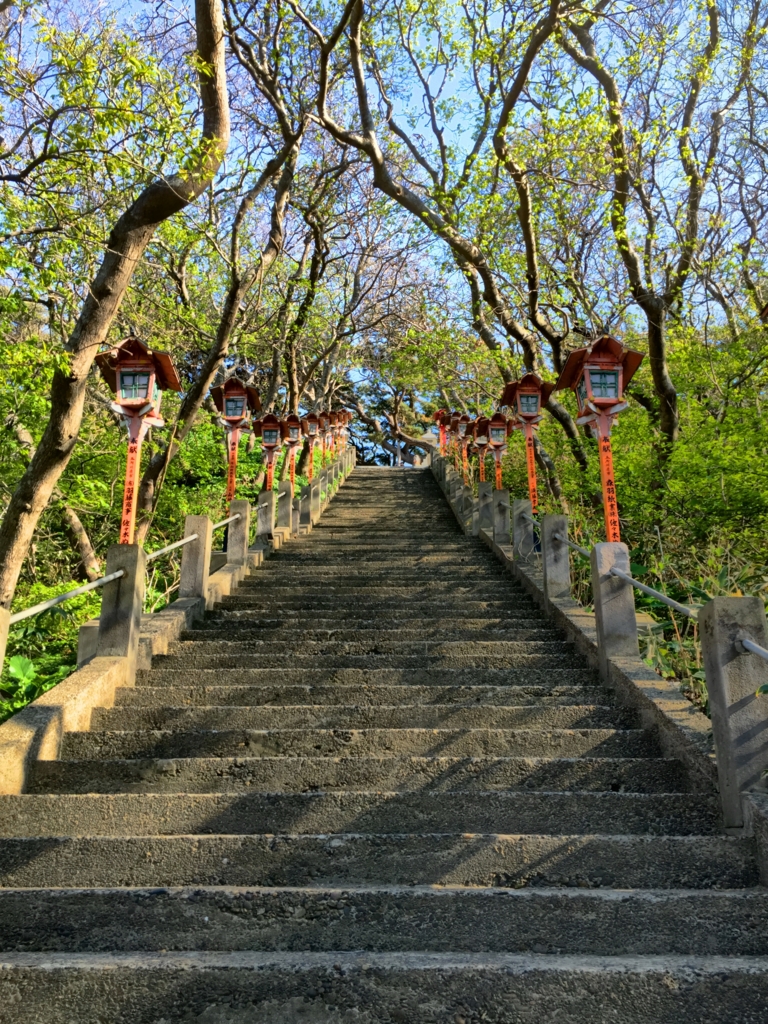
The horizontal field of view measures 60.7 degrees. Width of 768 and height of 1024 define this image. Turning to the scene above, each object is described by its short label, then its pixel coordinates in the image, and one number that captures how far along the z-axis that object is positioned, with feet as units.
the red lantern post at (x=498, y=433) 39.78
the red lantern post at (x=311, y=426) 50.89
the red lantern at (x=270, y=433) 40.40
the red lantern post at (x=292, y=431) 43.37
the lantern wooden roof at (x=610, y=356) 19.99
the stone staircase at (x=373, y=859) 7.59
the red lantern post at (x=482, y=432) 43.52
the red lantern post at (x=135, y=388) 19.80
